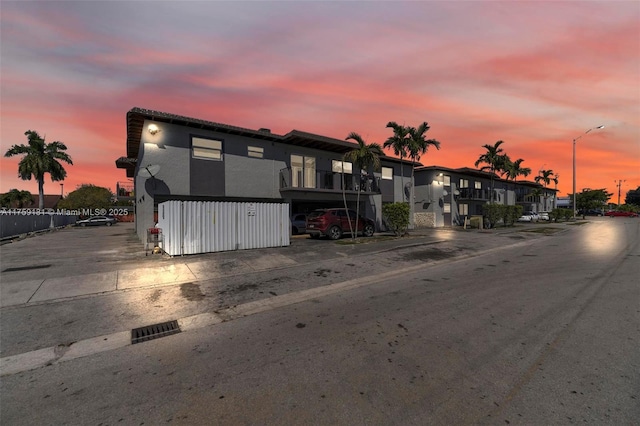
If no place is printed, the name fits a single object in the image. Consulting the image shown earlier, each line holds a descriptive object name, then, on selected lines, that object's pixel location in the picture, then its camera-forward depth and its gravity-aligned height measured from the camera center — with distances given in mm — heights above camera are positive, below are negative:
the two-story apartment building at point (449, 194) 30969 +1710
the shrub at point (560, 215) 40844 -1032
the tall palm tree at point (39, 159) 37281 +7126
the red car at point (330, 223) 16062 -778
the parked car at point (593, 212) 68938 -1087
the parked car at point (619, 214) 62375 -1458
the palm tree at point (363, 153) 16031 +3192
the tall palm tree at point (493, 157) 32875 +5948
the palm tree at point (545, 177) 51969 +5648
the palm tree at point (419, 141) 23434 +5596
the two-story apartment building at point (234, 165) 14094 +2631
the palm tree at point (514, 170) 33416 +4848
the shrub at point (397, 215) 17875 -395
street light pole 34219 +5612
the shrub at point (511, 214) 30345 -640
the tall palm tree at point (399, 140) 23531 +5752
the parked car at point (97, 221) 38531 -1504
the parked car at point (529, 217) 40656 -1348
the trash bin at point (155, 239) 11714 -1220
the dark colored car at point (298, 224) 19312 -985
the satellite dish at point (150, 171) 13461 +1892
